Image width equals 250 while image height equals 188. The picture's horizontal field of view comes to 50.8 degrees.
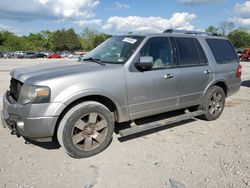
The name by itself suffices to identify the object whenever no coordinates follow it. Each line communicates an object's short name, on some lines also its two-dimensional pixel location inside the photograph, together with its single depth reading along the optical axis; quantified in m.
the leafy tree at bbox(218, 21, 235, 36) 82.06
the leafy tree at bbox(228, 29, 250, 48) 75.88
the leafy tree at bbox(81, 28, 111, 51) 87.91
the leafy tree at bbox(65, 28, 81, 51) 86.07
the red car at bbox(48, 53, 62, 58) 54.48
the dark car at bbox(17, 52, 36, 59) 53.74
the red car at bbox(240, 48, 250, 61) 34.56
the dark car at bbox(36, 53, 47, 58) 56.95
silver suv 3.68
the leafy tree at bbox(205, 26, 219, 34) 83.61
